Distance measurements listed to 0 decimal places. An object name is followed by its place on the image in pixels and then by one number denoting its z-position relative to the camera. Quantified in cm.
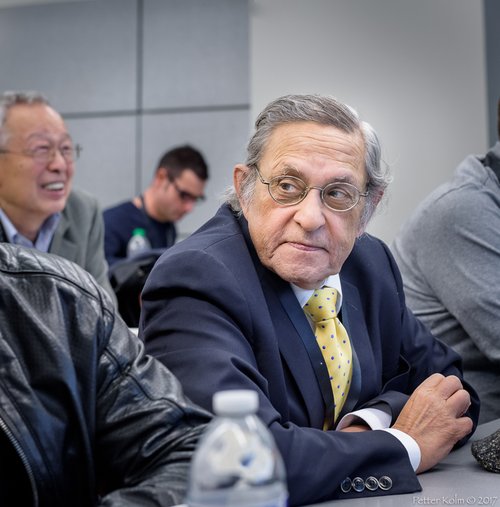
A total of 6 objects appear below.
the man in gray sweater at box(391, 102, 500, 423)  189
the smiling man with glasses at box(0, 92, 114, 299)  273
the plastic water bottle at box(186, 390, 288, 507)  64
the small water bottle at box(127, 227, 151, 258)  404
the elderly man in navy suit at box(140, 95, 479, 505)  116
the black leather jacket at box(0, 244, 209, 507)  97
